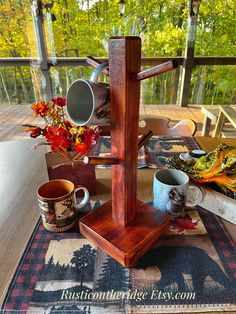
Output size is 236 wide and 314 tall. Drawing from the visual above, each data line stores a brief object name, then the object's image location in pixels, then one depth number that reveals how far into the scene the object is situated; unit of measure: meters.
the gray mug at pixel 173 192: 0.59
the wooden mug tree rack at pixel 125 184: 0.43
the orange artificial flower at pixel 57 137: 0.55
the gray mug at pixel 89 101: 0.43
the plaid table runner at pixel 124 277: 0.43
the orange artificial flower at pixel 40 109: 0.61
